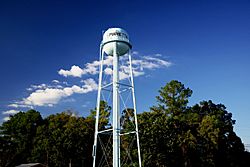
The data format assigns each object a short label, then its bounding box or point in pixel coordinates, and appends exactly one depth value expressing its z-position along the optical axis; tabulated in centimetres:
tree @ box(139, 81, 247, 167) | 3069
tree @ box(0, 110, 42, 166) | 4150
